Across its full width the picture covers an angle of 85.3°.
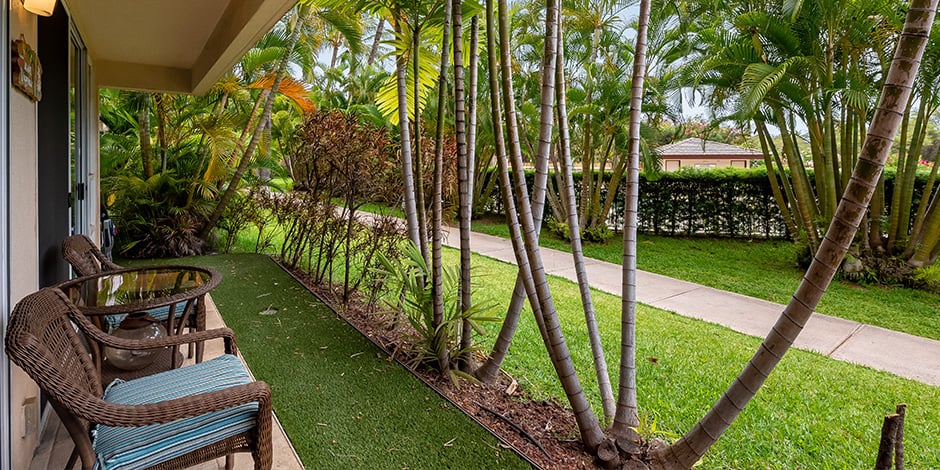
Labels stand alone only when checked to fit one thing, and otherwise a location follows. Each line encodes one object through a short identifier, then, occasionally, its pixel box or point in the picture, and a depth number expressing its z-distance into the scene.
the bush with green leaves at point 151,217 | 7.28
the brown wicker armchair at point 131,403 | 1.42
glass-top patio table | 2.43
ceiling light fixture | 2.17
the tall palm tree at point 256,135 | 7.33
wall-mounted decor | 2.00
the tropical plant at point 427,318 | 3.32
